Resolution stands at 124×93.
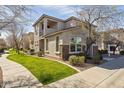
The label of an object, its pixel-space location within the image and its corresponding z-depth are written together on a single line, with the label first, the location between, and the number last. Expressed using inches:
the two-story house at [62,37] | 282.6
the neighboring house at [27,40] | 637.1
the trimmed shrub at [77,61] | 227.4
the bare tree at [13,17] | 157.0
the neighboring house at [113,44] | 491.9
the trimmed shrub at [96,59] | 253.6
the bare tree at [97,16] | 247.8
